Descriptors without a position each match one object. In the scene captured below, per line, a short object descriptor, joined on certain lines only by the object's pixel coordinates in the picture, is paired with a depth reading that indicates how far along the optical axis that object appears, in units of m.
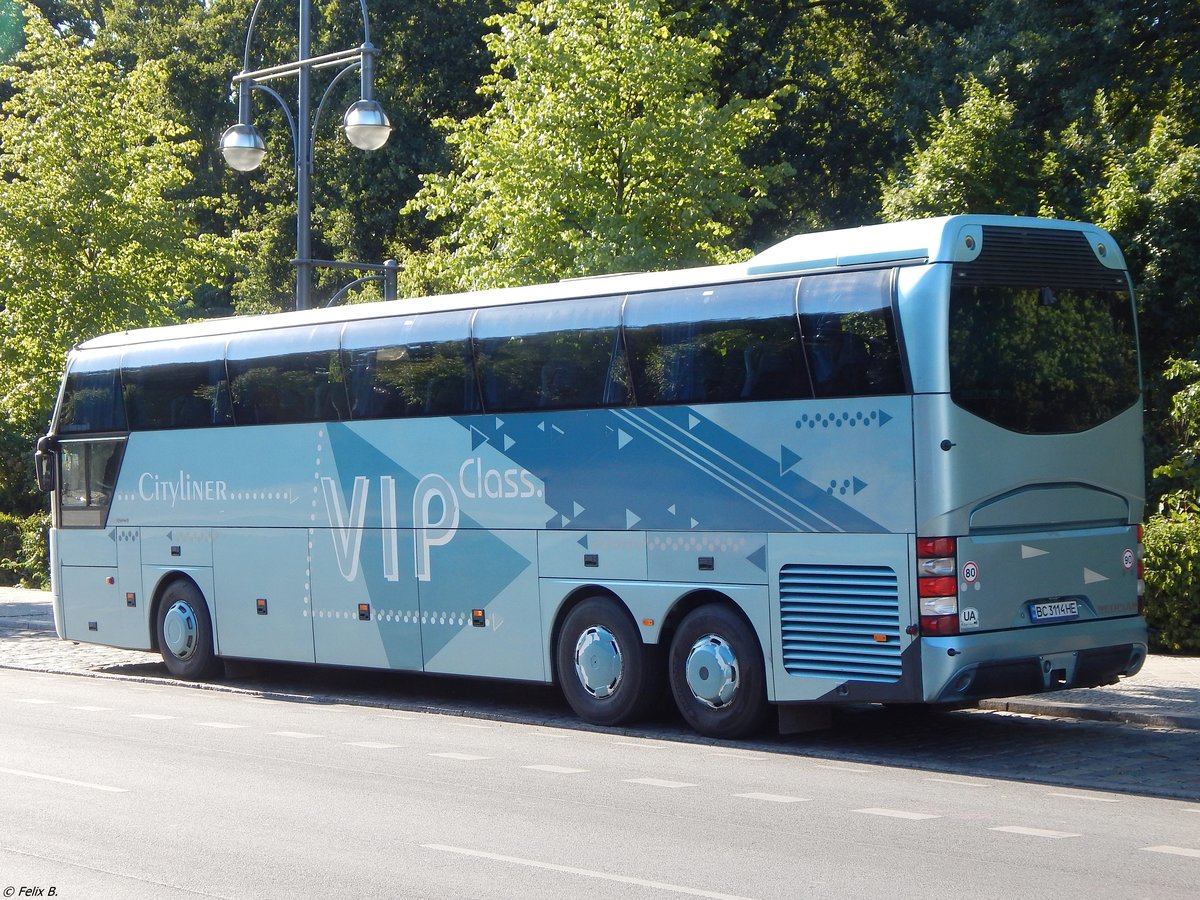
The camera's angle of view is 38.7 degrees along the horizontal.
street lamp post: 20.33
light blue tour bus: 12.33
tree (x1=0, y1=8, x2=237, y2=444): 28.52
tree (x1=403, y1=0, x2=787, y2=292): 22.19
